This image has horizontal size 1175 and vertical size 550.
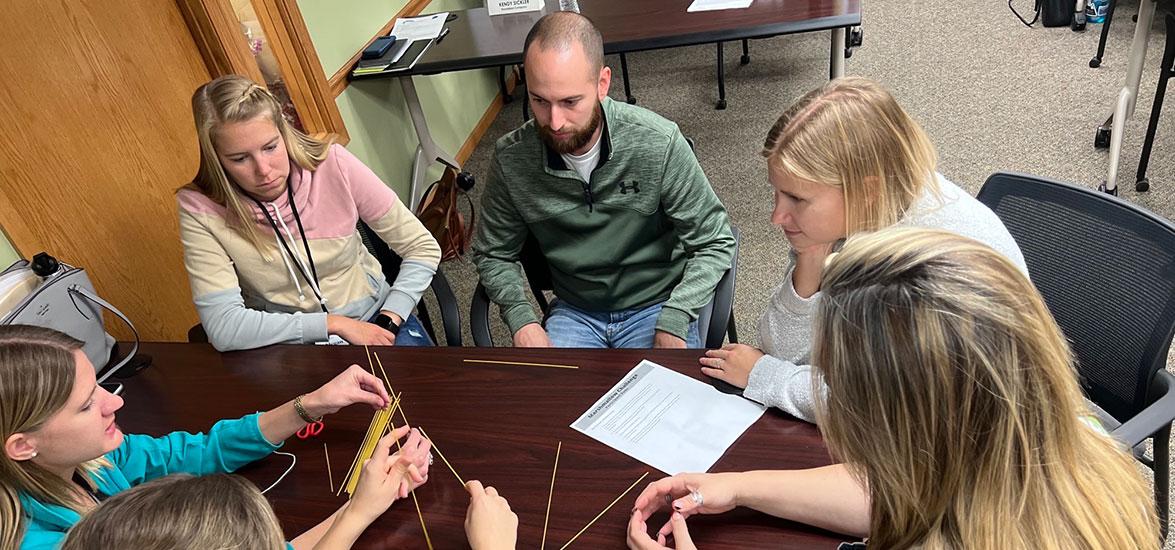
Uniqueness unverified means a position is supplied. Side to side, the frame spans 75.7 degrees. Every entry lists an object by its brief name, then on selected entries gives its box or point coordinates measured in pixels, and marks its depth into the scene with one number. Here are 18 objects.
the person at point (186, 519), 0.86
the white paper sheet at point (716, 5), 3.01
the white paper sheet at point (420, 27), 3.49
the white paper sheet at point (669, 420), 1.23
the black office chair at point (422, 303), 1.97
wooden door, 1.97
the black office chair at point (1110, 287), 1.29
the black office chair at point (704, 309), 1.85
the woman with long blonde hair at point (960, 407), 0.74
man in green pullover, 1.77
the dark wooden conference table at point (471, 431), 1.16
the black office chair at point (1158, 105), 2.59
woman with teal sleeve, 1.11
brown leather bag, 3.11
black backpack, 4.32
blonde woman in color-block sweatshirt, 1.75
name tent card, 3.46
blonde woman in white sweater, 1.34
